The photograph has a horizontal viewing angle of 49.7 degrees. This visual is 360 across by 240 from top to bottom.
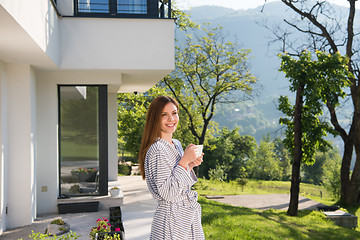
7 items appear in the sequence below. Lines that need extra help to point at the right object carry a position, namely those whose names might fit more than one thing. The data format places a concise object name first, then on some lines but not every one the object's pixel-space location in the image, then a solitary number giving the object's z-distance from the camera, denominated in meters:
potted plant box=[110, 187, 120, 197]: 7.80
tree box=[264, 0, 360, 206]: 14.85
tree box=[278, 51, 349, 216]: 10.28
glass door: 7.89
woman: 1.96
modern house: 6.17
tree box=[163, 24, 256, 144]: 20.00
